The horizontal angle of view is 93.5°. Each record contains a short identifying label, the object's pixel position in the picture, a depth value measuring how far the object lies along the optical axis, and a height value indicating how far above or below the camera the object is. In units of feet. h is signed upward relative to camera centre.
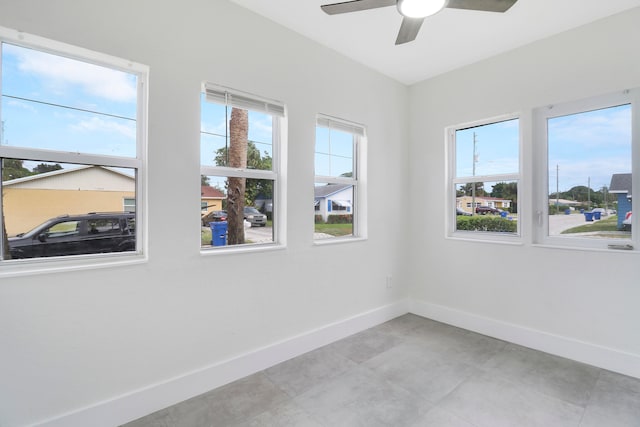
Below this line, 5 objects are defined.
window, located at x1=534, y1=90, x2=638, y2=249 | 7.80 +1.17
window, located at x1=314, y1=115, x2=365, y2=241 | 9.46 +1.15
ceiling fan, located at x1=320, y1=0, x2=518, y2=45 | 5.15 +3.67
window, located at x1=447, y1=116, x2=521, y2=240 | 9.73 +1.19
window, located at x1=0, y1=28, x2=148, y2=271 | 5.12 +1.39
